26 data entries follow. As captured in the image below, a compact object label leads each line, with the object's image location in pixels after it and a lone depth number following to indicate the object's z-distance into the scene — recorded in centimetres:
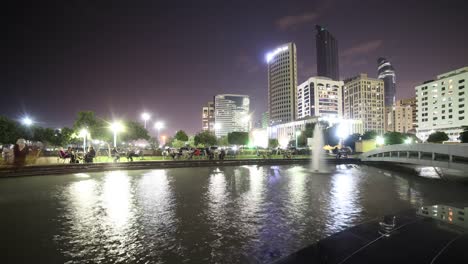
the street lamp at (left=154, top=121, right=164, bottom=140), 4929
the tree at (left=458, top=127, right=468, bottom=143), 5055
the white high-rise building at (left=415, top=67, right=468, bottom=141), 10975
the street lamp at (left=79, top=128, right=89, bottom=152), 3931
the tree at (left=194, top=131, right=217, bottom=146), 8512
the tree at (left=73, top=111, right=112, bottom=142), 4219
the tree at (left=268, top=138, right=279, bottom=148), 12121
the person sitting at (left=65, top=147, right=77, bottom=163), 2515
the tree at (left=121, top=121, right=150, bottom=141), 5331
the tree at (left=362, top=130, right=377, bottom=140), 9486
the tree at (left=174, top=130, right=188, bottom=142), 8312
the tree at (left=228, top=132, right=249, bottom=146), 9944
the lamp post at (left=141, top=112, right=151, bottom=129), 4134
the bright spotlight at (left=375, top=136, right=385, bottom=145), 7061
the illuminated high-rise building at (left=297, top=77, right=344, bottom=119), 17856
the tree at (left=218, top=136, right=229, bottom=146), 11752
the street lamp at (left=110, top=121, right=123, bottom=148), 4818
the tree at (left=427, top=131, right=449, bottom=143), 8323
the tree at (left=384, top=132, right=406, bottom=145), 8475
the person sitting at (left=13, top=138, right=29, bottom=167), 1699
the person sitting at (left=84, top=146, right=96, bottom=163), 2452
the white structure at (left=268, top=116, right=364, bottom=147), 14814
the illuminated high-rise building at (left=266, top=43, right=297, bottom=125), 17862
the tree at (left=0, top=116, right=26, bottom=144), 4241
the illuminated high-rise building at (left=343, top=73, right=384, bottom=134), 19300
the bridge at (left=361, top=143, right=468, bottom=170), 1670
